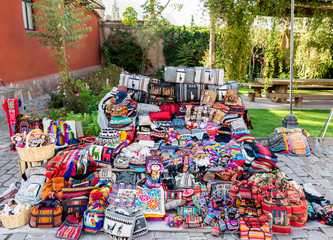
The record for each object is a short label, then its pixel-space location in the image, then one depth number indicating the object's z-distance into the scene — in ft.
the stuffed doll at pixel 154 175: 11.33
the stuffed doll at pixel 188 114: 16.39
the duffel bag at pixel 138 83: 17.61
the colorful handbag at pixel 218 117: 16.20
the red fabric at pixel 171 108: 17.10
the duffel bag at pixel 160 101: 17.35
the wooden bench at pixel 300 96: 26.94
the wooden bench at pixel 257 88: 30.89
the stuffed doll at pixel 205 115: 16.25
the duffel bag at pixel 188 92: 17.30
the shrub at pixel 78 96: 21.08
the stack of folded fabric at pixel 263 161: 11.69
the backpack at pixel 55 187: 10.20
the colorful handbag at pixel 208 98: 16.84
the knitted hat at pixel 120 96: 16.25
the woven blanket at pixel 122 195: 9.98
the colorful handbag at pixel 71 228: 8.81
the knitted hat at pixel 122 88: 17.20
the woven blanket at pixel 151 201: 9.77
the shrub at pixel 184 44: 44.29
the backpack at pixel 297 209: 9.32
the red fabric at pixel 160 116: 16.46
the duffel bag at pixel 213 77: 17.56
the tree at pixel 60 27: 21.68
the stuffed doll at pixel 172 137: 14.06
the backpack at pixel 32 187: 10.20
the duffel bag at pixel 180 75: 17.54
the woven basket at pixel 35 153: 11.30
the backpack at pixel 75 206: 9.59
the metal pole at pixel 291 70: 18.06
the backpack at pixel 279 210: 9.09
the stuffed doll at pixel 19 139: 11.98
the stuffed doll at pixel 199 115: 16.33
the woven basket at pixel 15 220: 9.16
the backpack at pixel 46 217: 9.26
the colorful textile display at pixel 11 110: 15.83
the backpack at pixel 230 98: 16.97
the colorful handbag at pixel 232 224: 9.17
